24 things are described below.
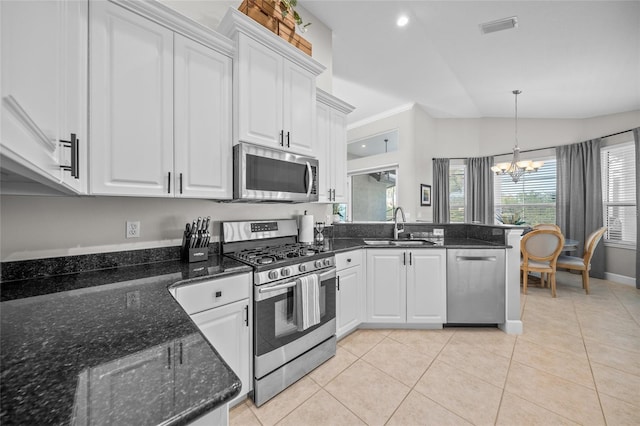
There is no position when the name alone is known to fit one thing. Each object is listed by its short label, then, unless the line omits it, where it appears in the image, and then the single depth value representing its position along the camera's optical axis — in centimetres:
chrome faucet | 305
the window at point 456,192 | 574
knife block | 173
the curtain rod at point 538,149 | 440
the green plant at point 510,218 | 494
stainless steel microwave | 185
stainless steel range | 164
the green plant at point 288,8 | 207
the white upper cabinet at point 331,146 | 265
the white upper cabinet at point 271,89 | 185
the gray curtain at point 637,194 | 409
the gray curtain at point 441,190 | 554
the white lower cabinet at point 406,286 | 259
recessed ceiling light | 279
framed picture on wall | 509
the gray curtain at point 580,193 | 456
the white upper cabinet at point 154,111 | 137
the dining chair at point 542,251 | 354
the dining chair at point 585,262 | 371
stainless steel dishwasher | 259
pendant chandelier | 432
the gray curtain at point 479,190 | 545
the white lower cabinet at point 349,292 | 232
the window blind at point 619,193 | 430
